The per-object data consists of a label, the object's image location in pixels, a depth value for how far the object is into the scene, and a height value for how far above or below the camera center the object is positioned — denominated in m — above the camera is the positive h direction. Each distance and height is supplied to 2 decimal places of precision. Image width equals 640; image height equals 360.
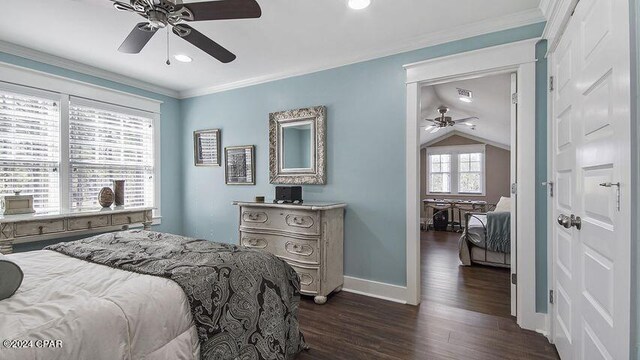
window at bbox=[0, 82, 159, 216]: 2.87 +0.35
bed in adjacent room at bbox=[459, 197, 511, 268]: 3.74 -0.84
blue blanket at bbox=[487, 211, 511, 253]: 3.72 -0.70
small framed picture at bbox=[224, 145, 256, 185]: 3.77 +0.18
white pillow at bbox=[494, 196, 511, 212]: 4.67 -0.45
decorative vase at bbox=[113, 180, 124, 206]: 3.50 -0.14
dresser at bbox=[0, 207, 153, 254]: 2.51 -0.44
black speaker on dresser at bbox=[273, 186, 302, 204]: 3.10 -0.17
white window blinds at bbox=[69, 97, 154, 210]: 3.32 +0.35
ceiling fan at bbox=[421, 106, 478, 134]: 5.10 +1.09
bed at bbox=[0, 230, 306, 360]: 0.94 -0.48
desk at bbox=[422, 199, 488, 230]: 7.07 -0.69
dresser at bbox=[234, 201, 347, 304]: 2.74 -0.59
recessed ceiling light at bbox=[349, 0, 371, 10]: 2.10 +1.29
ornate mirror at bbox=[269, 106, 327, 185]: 3.24 +0.38
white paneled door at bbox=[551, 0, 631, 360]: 1.04 -0.03
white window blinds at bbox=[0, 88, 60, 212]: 2.82 +0.35
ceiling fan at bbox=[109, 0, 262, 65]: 1.57 +0.94
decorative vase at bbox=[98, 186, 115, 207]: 3.33 -0.20
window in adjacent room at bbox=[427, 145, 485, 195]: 7.58 +0.22
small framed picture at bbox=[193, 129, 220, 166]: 4.07 +0.46
